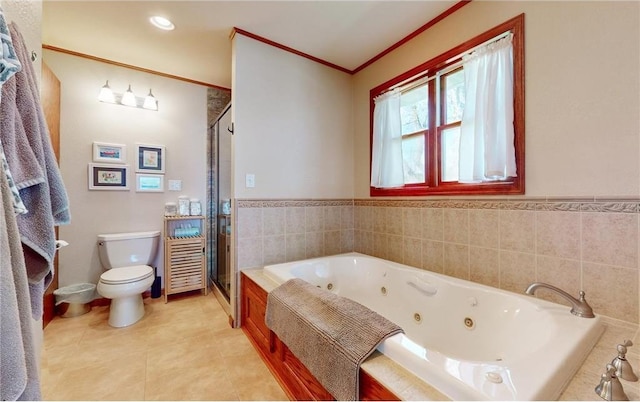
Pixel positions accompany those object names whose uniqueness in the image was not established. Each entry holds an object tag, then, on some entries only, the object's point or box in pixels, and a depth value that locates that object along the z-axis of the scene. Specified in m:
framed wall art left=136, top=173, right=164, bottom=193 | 2.62
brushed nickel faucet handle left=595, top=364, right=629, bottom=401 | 0.70
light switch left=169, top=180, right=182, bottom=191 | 2.78
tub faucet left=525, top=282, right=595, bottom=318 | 1.13
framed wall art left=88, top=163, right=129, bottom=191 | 2.43
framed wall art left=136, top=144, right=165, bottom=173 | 2.62
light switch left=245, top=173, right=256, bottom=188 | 2.10
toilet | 2.02
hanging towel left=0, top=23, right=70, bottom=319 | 0.68
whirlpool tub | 0.75
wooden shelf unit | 2.54
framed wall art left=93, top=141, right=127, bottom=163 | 2.44
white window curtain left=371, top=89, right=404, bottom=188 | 2.19
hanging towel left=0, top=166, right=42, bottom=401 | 0.55
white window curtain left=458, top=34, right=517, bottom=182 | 1.49
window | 1.49
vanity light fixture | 2.41
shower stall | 2.45
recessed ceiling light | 1.91
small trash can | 2.20
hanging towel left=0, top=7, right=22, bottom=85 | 0.59
